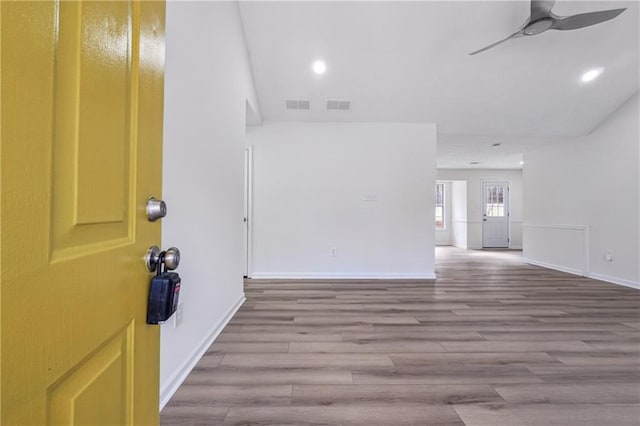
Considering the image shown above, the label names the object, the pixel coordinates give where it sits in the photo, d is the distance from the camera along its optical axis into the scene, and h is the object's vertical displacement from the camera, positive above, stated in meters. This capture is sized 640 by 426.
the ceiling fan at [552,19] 2.36 +1.65
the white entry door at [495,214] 8.95 +0.12
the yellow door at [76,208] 0.38 +0.01
